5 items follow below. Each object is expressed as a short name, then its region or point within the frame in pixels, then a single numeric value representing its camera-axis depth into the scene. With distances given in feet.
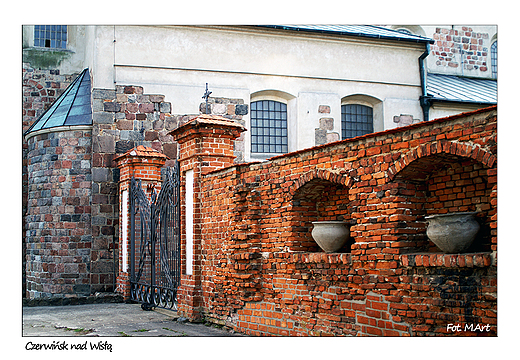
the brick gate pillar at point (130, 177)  40.75
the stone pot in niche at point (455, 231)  17.38
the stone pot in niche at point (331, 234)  22.30
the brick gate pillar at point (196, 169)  29.63
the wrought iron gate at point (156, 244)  32.84
